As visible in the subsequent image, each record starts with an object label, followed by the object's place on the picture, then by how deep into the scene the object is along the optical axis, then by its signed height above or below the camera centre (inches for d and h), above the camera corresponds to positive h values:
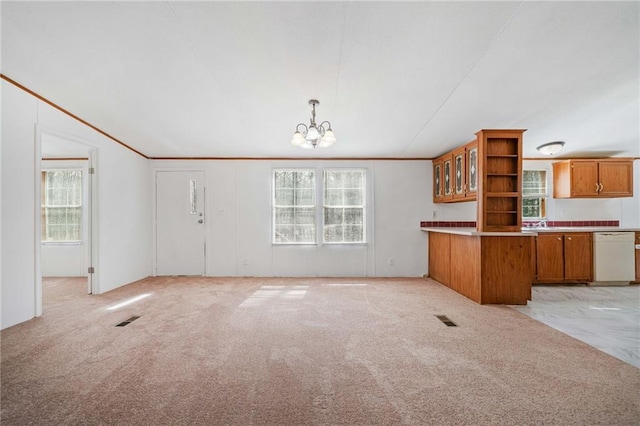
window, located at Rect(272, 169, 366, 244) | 217.6 +3.2
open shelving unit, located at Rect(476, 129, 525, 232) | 150.2 +18.4
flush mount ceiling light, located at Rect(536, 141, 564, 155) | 178.9 +42.5
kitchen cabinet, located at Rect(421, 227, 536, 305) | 143.3 -28.6
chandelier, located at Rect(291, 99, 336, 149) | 114.3 +32.7
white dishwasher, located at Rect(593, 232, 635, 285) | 183.0 -30.4
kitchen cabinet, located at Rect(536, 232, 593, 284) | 185.0 -30.5
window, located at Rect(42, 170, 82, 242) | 215.0 +8.1
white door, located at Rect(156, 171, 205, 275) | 214.4 -8.0
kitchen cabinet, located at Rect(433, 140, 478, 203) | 162.7 +25.3
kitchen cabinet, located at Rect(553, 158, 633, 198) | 208.4 +25.9
